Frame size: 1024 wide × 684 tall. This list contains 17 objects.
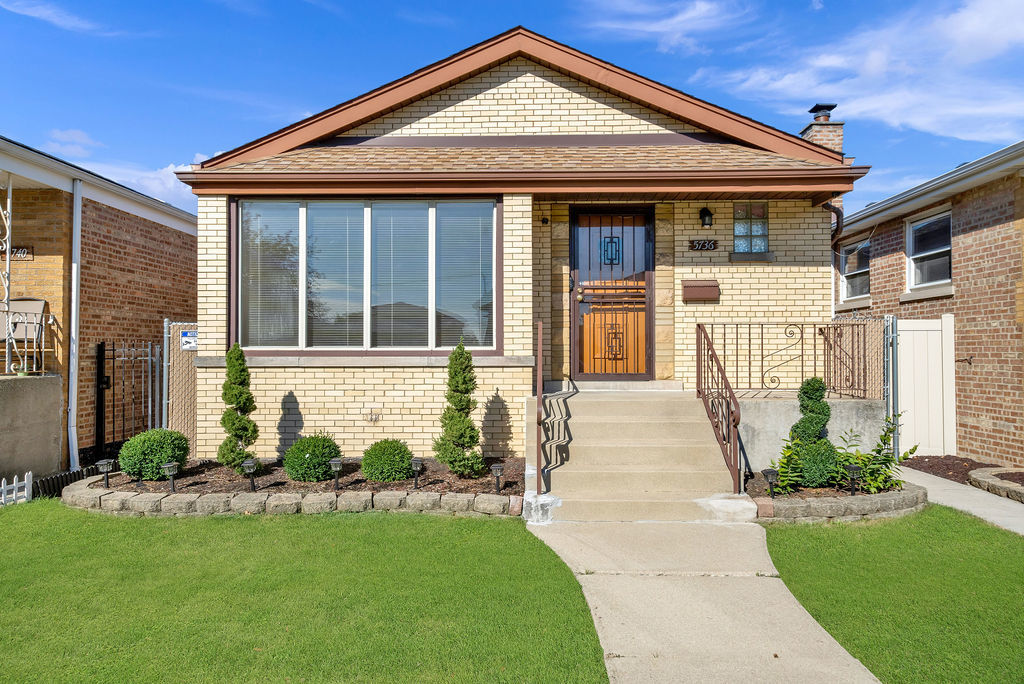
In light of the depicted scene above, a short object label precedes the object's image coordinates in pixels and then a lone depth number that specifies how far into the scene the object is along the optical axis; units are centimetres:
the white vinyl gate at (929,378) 809
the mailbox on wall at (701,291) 772
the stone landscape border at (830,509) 513
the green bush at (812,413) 604
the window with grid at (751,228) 784
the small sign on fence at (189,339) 740
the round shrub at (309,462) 608
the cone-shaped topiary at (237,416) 622
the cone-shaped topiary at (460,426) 610
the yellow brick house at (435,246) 703
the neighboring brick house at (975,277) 719
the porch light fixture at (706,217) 780
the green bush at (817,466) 566
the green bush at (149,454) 612
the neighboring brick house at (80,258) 718
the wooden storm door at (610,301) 802
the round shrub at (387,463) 599
